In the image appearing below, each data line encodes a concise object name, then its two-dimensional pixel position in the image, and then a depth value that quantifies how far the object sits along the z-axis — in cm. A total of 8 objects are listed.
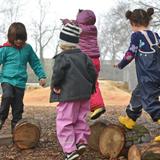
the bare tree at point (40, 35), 5433
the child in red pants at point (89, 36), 756
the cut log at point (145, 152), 521
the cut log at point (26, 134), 653
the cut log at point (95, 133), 649
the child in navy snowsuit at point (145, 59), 605
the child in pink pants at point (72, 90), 561
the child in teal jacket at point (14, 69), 683
